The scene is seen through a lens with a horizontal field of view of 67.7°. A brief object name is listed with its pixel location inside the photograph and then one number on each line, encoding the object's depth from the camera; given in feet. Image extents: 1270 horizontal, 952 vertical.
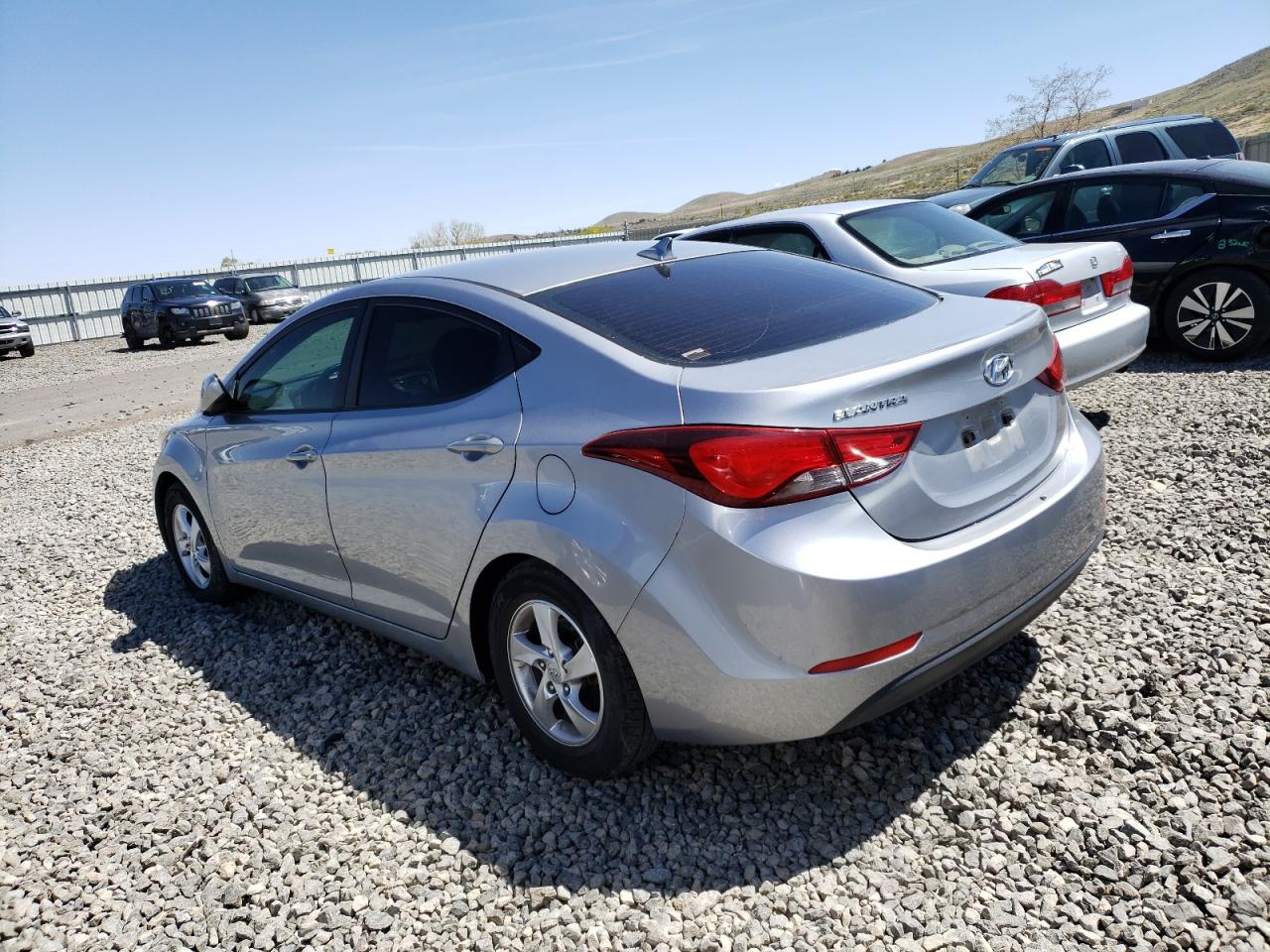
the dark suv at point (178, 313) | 76.38
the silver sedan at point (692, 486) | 7.98
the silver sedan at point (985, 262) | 19.29
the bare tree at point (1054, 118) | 172.96
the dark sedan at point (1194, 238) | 24.59
